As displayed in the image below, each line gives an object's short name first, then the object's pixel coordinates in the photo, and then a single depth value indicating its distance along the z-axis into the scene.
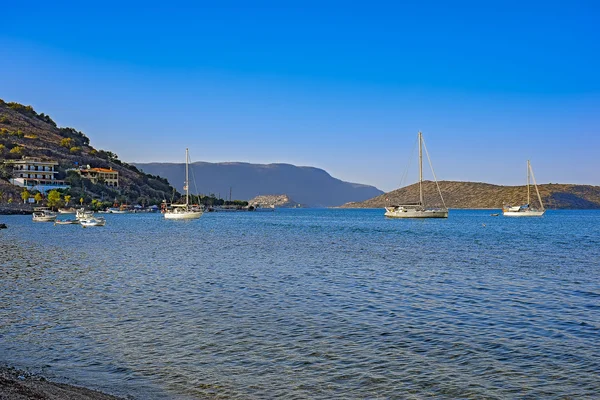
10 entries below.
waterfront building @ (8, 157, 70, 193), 195.75
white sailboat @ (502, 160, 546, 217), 160.38
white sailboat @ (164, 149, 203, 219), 134.62
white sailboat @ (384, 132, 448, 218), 131.25
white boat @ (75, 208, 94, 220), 105.24
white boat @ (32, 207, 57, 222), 115.88
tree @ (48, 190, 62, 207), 174.25
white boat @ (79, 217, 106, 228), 100.25
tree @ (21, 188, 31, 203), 180.25
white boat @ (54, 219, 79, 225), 105.19
